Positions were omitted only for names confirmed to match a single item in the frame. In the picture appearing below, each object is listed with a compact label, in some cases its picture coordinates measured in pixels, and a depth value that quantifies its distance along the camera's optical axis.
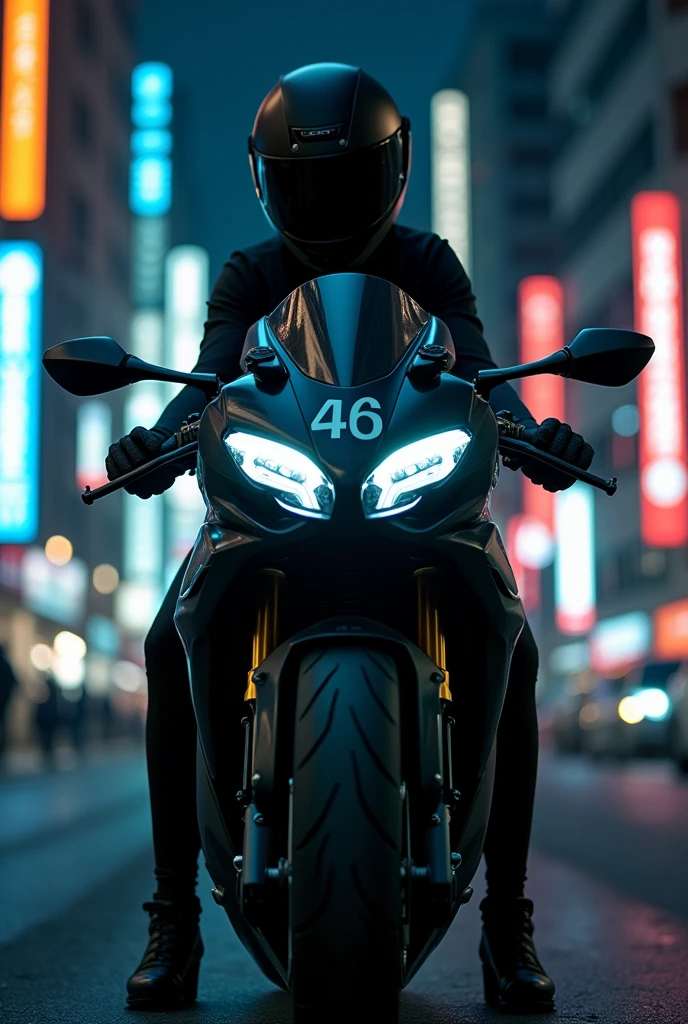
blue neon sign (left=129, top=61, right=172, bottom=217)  76.62
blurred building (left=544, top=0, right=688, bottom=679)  46.78
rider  3.73
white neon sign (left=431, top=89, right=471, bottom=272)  89.38
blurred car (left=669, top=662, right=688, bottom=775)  19.12
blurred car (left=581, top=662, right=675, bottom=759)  24.31
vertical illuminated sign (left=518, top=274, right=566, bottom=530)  55.59
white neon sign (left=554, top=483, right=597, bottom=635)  54.88
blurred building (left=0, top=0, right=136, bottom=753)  36.50
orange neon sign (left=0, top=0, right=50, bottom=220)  34.94
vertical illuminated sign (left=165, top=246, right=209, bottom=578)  79.94
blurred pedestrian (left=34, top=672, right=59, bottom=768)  30.47
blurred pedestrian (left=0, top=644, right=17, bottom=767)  23.78
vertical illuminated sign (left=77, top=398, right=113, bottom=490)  56.12
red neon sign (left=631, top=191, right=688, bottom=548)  37.59
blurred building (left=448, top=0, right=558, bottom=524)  107.31
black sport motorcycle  2.79
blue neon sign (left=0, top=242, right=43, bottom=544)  32.25
